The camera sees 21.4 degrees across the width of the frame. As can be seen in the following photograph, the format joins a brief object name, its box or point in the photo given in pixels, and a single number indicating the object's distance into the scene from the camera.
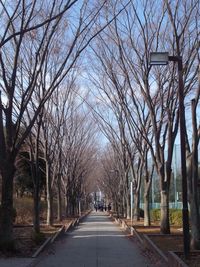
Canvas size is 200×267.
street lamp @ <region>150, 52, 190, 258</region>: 12.91
